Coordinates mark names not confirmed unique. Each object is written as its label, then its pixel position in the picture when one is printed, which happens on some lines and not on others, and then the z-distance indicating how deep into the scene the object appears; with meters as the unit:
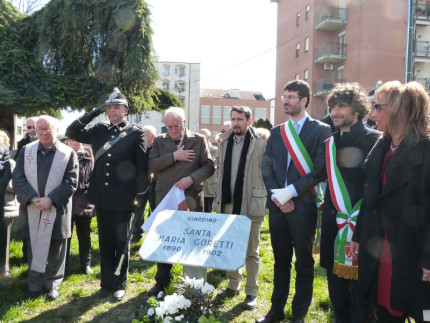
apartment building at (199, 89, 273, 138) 60.75
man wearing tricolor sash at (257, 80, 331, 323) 3.68
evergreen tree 16.27
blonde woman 2.31
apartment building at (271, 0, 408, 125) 28.89
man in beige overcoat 4.49
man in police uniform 4.61
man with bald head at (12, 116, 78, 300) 4.60
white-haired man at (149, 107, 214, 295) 4.54
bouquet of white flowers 2.70
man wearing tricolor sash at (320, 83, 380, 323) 3.16
